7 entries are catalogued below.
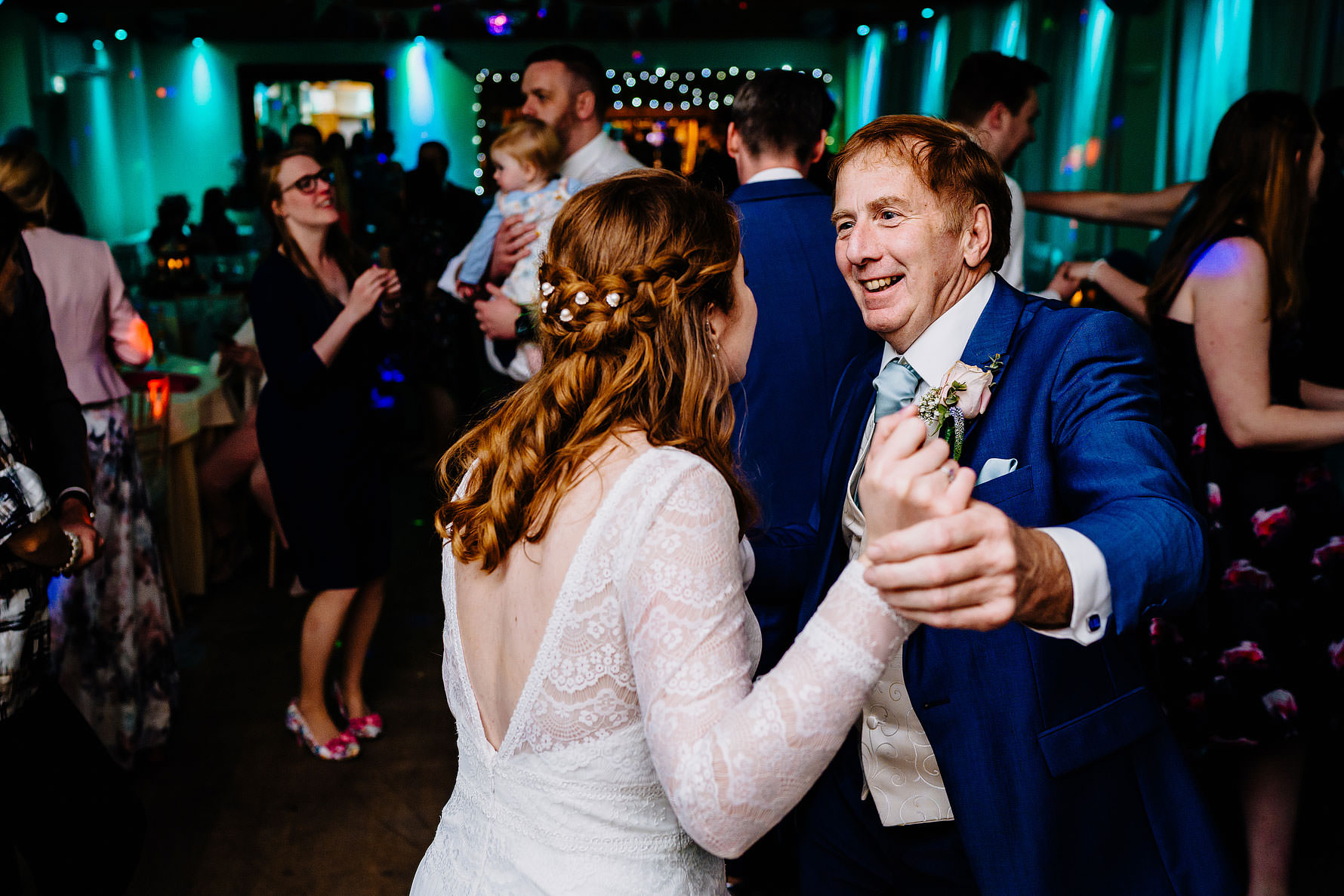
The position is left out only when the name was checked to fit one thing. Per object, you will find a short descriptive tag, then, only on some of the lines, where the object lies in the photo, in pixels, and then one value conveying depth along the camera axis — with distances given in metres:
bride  0.95
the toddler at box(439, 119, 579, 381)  3.18
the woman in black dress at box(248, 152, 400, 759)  2.88
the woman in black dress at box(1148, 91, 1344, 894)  2.12
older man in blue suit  0.84
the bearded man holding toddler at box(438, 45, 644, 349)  3.16
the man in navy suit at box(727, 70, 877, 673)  2.26
